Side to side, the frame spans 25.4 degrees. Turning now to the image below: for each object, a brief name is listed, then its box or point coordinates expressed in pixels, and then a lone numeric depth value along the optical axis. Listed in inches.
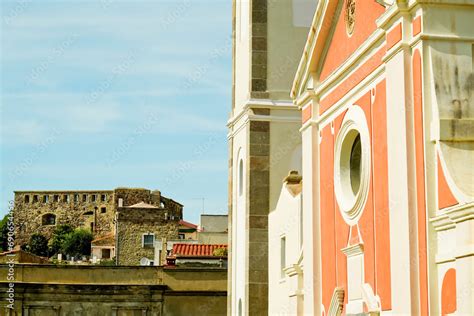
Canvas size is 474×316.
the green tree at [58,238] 4439.0
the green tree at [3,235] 4354.3
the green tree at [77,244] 4281.5
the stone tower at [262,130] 972.6
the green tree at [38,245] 4473.4
